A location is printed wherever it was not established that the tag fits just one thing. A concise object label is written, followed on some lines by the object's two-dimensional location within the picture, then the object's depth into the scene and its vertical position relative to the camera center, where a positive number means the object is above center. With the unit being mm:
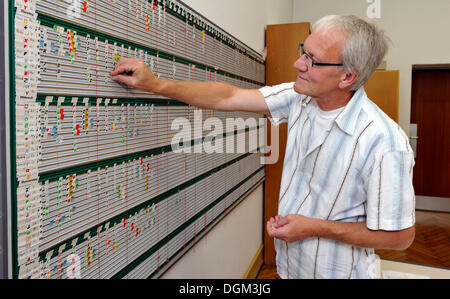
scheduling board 757 -36
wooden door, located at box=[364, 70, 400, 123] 3855 +453
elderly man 1060 -95
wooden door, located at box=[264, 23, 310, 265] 3154 +579
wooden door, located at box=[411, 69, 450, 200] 5031 -1
